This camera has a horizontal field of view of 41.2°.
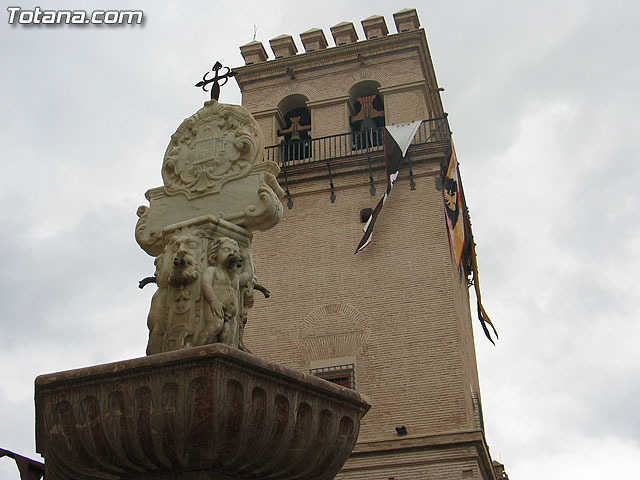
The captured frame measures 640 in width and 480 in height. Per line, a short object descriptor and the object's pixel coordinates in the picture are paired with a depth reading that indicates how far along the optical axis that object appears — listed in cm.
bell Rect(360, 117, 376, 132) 1990
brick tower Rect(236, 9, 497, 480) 1519
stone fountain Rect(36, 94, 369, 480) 500
